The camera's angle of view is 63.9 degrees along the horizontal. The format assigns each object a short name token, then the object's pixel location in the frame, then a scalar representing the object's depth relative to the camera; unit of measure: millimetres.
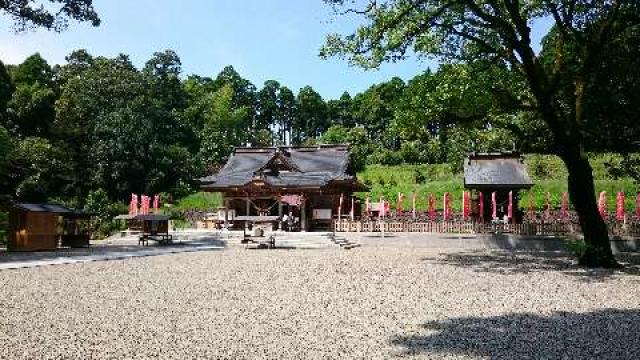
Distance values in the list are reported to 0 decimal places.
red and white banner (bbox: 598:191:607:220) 25656
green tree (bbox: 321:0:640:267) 16312
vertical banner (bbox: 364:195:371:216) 35150
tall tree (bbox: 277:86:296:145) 100212
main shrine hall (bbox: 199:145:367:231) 35406
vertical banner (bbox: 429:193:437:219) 29572
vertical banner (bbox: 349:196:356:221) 37912
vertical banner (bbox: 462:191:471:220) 28297
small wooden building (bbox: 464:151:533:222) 28875
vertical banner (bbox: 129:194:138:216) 37812
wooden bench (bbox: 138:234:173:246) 26969
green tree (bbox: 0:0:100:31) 20578
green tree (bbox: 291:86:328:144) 98500
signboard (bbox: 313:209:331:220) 35594
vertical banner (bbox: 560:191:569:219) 26766
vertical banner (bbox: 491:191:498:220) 27275
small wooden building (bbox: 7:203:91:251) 23000
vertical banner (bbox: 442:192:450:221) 28356
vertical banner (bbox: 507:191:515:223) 26644
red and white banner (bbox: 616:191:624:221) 25188
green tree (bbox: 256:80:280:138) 98806
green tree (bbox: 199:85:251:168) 62656
